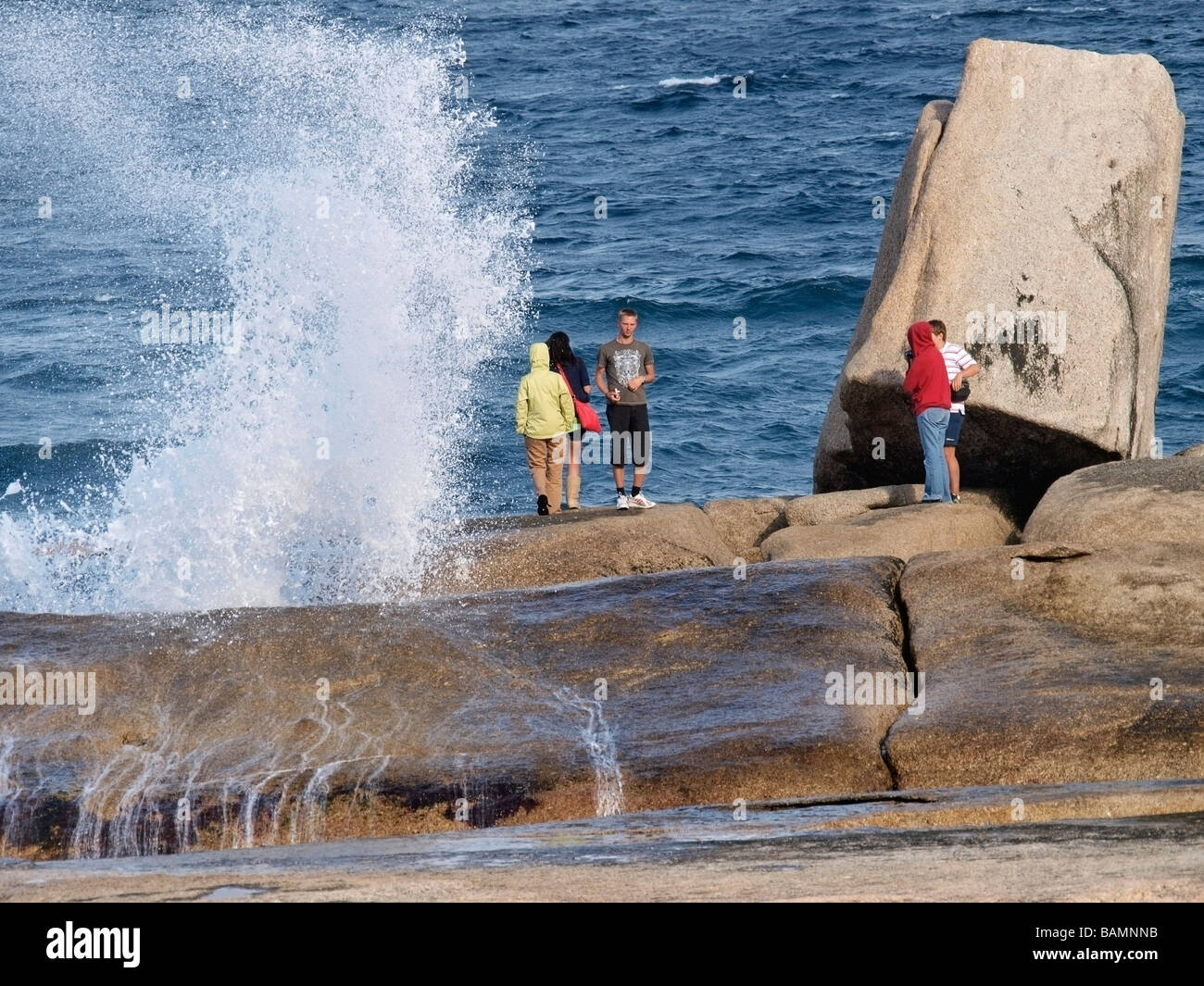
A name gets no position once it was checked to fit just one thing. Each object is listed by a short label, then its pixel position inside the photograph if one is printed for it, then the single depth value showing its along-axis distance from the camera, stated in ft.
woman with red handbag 42.09
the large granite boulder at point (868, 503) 40.88
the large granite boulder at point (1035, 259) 42.45
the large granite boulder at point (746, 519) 41.57
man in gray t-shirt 43.42
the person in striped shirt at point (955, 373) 41.27
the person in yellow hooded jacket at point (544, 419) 41.37
